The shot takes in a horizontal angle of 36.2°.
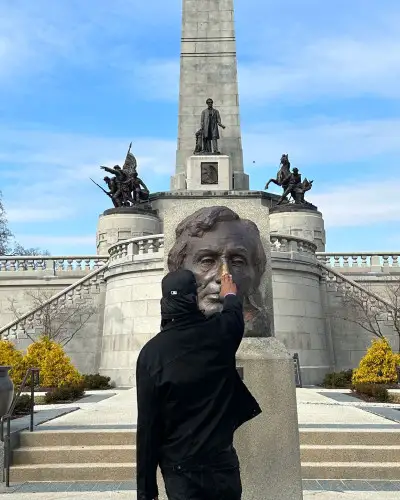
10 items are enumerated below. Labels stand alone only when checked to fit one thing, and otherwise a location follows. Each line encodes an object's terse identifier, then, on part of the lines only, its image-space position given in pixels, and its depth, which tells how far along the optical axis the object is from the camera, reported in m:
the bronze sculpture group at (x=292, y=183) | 37.06
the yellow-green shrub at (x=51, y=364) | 20.62
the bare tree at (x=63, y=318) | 27.83
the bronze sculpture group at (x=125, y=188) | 37.38
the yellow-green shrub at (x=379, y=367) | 20.03
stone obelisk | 36.47
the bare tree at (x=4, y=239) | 55.53
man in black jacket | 3.55
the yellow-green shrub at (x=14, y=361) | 20.06
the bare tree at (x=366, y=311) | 27.69
